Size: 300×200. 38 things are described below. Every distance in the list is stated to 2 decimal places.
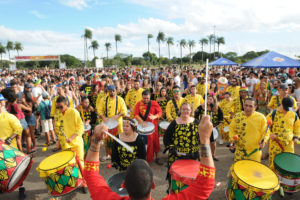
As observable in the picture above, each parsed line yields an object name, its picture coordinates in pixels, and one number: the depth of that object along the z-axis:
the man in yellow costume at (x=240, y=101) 6.07
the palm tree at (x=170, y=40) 71.75
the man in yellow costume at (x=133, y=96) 7.25
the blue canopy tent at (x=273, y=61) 11.81
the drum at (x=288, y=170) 3.58
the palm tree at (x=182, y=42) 74.50
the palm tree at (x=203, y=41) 71.88
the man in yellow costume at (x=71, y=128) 4.34
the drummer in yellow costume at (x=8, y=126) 4.26
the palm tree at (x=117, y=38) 71.62
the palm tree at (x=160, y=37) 68.56
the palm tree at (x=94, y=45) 74.19
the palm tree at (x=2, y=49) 67.00
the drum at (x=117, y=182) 2.64
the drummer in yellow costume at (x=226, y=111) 6.18
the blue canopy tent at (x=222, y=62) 19.19
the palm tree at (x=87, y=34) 64.94
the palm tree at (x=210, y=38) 66.26
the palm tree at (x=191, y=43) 77.79
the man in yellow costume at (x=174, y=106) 5.65
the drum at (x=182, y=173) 2.98
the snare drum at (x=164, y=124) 5.43
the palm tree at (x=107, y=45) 76.25
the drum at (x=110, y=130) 5.41
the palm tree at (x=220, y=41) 65.94
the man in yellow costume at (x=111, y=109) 5.74
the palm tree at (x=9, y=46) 72.89
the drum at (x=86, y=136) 5.70
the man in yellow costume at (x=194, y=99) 6.26
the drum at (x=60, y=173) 3.58
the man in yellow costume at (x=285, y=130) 4.10
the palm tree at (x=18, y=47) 75.38
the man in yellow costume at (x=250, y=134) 3.78
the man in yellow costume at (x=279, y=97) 5.02
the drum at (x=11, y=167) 3.69
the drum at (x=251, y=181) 2.88
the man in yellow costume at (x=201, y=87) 8.78
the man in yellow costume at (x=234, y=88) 7.36
